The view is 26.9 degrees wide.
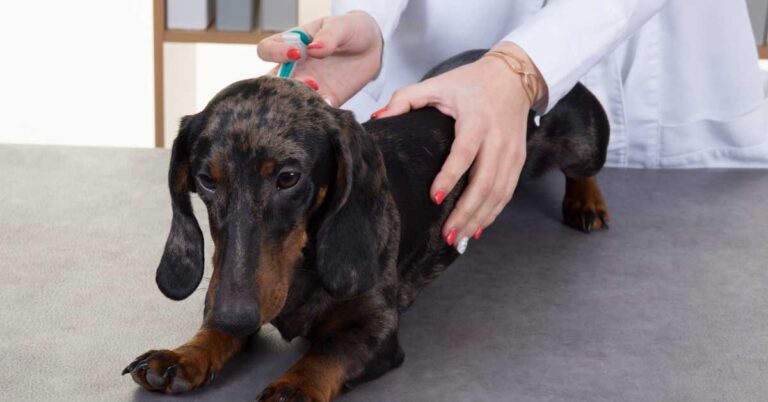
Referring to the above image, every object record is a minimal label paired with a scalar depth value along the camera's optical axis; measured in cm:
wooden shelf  215
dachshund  105
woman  129
